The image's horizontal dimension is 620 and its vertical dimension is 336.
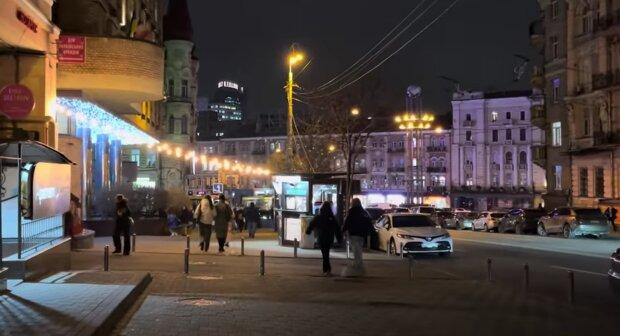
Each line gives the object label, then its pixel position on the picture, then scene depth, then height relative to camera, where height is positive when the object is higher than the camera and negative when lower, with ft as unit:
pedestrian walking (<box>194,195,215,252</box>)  70.64 -3.17
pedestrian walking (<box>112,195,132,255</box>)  64.54 -3.22
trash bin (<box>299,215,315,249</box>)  79.41 -6.01
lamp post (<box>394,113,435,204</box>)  183.01 +16.81
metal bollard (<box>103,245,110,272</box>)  49.96 -5.13
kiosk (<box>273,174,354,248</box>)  79.92 -1.51
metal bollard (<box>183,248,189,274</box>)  50.54 -5.54
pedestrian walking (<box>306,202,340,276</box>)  52.75 -3.20
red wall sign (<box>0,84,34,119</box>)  42.09 +5.26
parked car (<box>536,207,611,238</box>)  106.52 -5.77
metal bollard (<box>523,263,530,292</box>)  45.82 -5.99
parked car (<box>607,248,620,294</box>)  38.36 -4.85
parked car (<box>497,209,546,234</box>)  129.18 -6.63
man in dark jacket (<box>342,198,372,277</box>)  53.01 -3.23
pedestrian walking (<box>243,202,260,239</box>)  100.12 -4.64
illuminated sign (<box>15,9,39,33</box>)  47.26 +11.55
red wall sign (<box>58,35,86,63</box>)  75.46 +14.88
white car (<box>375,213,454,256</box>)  74.84 -5.35
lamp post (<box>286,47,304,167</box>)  95.99 +12.99
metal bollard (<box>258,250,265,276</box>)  50.71 -5.75
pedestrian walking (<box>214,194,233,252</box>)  70.59 -3.16
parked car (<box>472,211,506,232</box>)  147.36 -7.60
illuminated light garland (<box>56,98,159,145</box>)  84.73 +9.64
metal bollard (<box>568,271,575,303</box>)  41.29 -6.08
